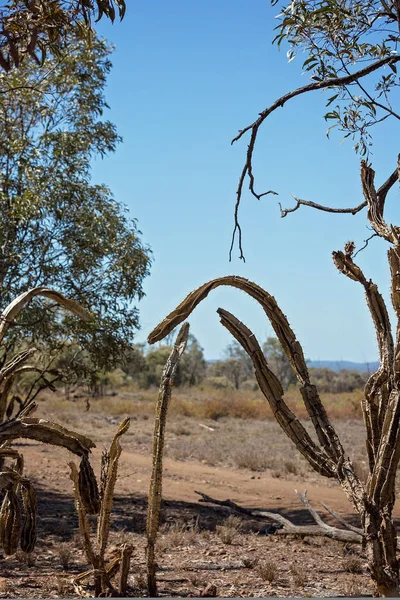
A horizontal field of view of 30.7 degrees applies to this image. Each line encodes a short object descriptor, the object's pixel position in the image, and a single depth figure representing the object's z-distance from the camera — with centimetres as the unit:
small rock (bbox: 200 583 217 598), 575
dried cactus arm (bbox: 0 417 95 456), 482
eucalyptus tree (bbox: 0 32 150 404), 992
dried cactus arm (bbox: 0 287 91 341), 504
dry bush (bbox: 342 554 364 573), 685
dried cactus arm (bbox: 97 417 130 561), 501
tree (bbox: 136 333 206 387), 3994
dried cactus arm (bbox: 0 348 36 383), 547
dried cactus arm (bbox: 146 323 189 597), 476
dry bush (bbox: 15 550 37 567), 656
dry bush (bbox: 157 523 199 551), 786
